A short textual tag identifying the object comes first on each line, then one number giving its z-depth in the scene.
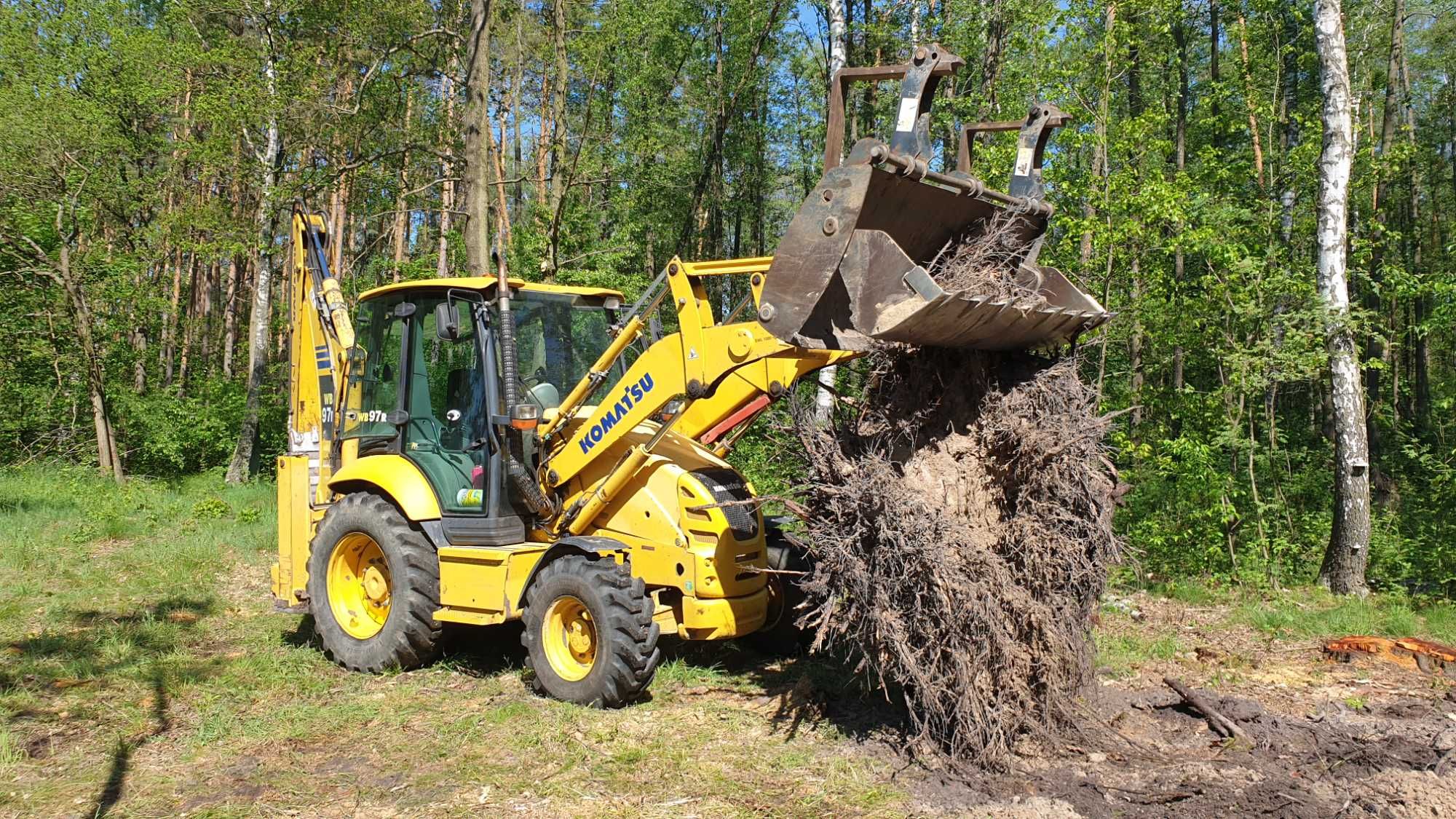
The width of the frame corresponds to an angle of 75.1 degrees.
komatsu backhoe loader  4.31
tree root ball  4.29
